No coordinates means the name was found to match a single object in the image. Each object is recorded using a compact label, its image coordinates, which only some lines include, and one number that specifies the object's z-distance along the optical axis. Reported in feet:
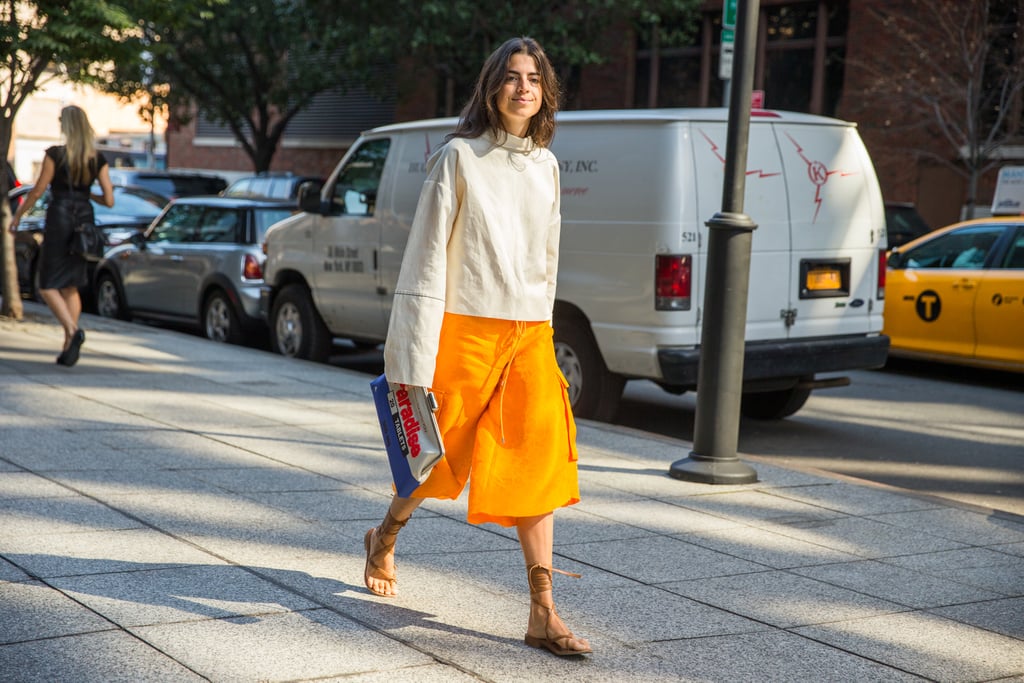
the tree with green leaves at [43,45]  35.45
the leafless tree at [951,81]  60.95
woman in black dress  31.14
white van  26.73
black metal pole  21.68
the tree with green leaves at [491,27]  74.64
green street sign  30.66
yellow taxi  37.73
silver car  41.57
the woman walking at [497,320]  12.82
